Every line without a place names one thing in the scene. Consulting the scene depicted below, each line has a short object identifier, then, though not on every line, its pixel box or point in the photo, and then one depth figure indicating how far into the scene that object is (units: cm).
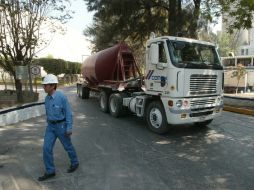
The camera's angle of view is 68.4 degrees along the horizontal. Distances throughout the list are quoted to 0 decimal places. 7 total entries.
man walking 333
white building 4038
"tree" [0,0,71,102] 870
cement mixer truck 504
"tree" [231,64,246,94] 1289
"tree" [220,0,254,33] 731
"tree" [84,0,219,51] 1153
